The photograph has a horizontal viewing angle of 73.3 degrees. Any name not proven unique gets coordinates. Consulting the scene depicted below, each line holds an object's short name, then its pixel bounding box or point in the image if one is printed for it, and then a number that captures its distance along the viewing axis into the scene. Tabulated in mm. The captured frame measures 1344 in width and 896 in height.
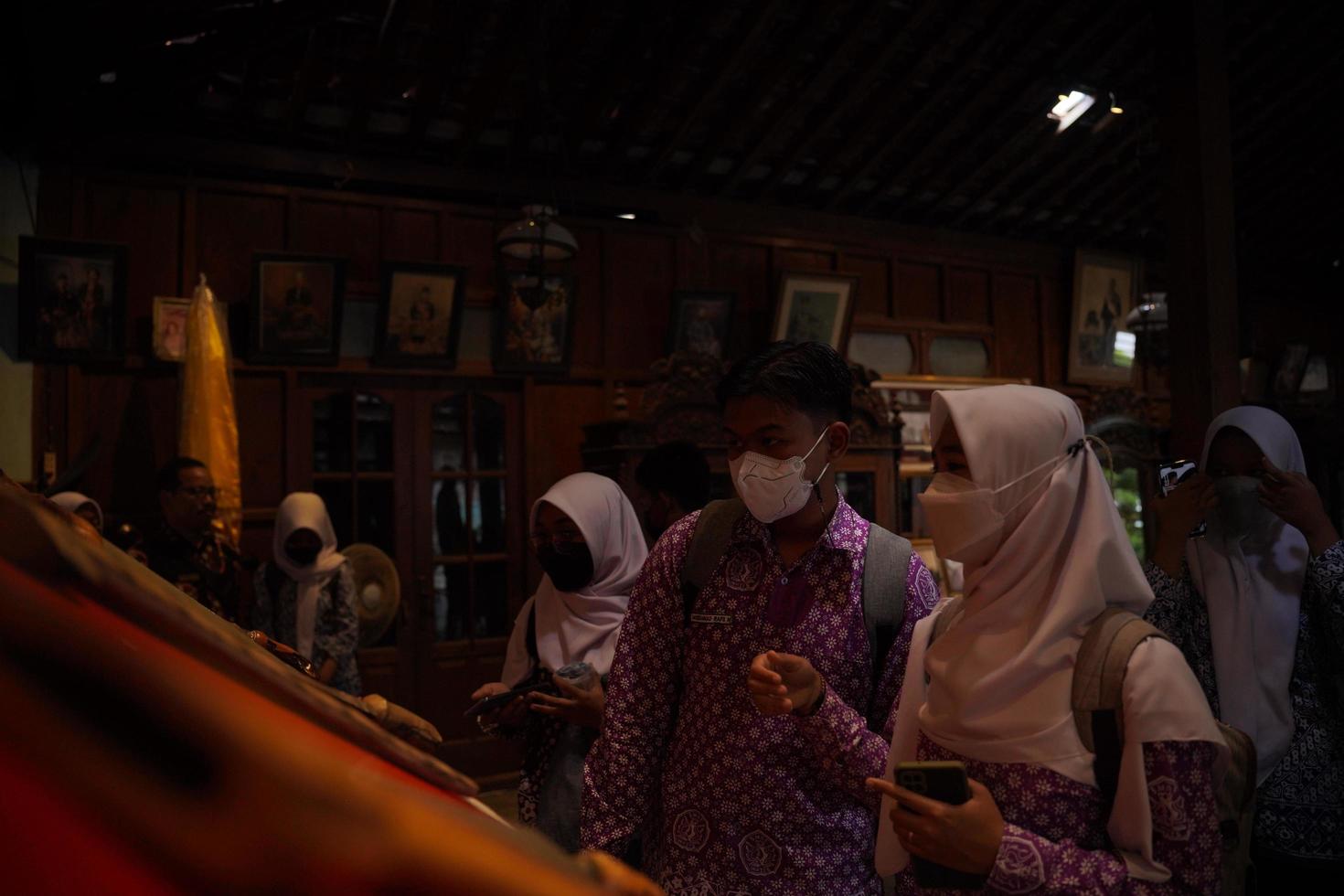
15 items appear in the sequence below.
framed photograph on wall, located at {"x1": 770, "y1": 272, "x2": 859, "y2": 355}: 7812
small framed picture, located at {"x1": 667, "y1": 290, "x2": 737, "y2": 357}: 7496
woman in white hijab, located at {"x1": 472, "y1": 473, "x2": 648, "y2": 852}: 2504
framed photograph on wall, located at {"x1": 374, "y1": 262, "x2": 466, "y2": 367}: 6523
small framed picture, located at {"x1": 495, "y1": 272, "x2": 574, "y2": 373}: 6914
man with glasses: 4621
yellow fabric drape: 5527
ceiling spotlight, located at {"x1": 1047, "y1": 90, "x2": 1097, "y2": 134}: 7238
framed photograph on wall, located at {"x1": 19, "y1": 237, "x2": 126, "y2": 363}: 5531
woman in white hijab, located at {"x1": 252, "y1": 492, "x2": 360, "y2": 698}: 4871
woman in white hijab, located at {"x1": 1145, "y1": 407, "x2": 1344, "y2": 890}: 2309
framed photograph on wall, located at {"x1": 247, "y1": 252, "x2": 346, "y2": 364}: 6109
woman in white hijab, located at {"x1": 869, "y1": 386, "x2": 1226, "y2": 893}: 1229
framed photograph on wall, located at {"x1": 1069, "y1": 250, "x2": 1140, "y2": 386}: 9320
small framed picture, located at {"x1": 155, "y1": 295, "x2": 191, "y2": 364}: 5820
